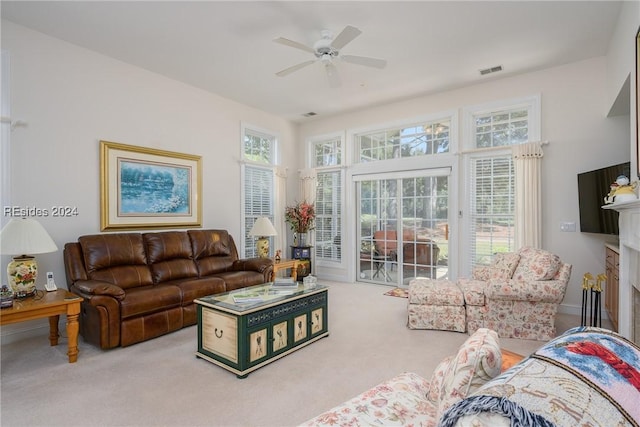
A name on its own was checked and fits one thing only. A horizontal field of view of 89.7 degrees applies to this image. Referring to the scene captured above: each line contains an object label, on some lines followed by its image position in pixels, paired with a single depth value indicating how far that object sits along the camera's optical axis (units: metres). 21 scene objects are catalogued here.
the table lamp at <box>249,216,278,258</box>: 5.10
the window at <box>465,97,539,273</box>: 4.56
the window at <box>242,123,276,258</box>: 5.73
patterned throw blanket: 0.67
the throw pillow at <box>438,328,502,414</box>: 1.11
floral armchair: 3.19
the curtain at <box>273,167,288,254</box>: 6.26
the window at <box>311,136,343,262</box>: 6.33
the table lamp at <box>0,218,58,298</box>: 2.73
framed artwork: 3.97
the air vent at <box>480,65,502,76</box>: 4.26
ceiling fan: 3.08
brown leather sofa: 3.03
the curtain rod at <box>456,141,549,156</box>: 4.49
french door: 5.24
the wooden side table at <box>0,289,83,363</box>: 2.51
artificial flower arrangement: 6.16
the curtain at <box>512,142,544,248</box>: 4.23
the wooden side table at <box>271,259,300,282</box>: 5.07
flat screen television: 3.34
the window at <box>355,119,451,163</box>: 5.23
